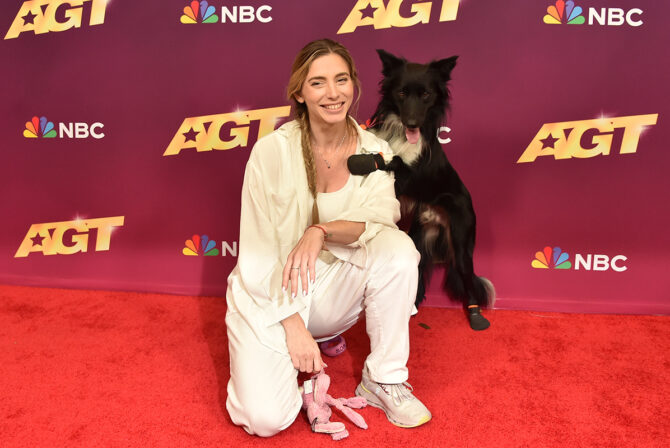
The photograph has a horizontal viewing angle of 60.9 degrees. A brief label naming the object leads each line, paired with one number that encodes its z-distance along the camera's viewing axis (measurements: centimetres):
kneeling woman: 160
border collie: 206
